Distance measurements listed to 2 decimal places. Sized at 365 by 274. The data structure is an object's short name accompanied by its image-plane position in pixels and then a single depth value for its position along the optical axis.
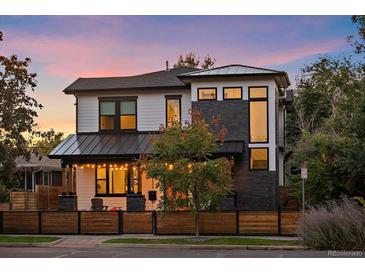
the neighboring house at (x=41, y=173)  48.53
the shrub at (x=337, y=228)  19.42
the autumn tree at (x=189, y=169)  23.88
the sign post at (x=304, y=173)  24.08
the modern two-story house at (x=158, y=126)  32.94
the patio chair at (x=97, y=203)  32.91
